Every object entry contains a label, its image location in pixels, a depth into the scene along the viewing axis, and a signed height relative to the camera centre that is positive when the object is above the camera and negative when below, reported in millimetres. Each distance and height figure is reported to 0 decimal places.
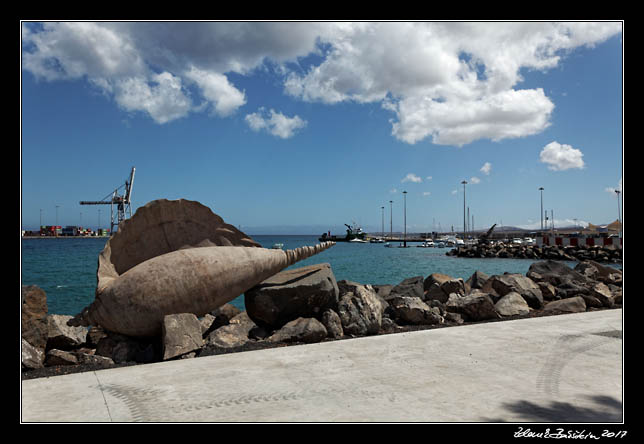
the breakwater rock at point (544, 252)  39688 -2612
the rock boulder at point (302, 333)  6152 -1487
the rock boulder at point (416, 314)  7391 -1457
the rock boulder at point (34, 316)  5773 -1293
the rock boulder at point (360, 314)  6606 -1320
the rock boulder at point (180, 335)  5320 -1331
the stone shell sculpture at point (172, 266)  5879 -552
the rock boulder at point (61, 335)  6164 -1522
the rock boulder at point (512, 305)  8203 -1487
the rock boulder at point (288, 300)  6750 -1115
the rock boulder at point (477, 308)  7805 -1448
